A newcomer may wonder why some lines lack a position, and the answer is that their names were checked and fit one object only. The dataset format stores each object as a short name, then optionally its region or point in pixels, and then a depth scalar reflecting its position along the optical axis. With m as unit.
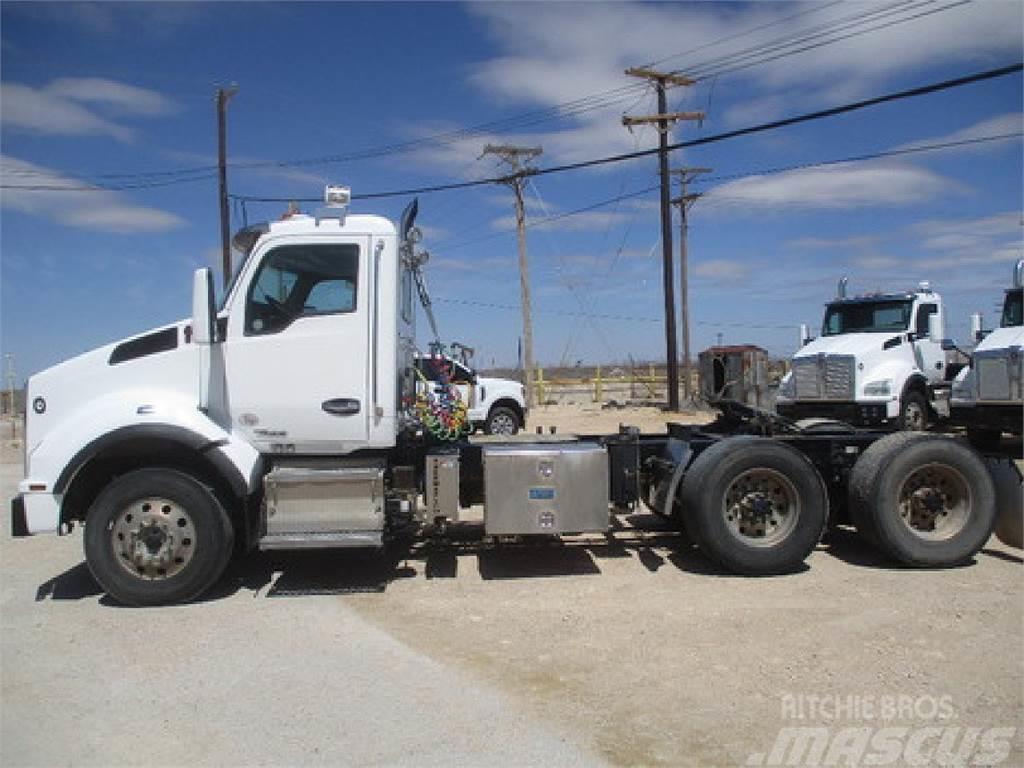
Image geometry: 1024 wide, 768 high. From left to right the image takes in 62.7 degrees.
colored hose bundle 7.36
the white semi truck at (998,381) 13.34
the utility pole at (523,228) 29.20
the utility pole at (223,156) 24.36
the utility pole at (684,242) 36.22
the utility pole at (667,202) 24.08
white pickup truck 17.11
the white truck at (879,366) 15.93
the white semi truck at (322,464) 6.07
